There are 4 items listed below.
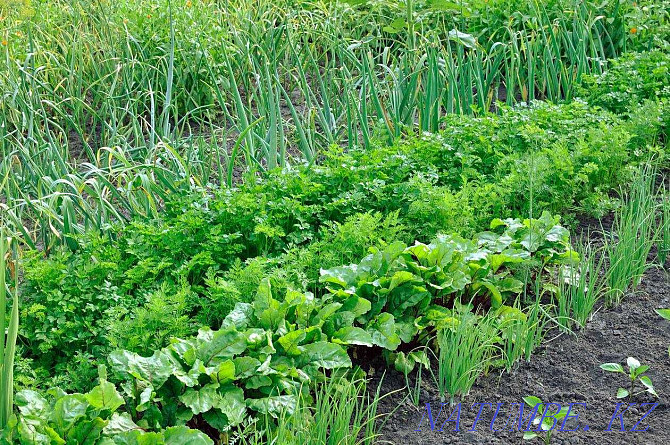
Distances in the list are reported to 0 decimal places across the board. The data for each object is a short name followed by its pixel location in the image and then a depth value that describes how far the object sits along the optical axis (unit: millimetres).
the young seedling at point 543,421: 2455
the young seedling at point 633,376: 2631
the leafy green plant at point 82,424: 2062
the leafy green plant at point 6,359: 2104
